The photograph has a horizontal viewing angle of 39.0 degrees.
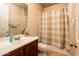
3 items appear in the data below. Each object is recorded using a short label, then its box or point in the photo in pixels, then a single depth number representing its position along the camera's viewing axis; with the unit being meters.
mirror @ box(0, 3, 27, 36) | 1.84
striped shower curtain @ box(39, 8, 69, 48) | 2.39
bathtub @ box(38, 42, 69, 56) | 2.21
